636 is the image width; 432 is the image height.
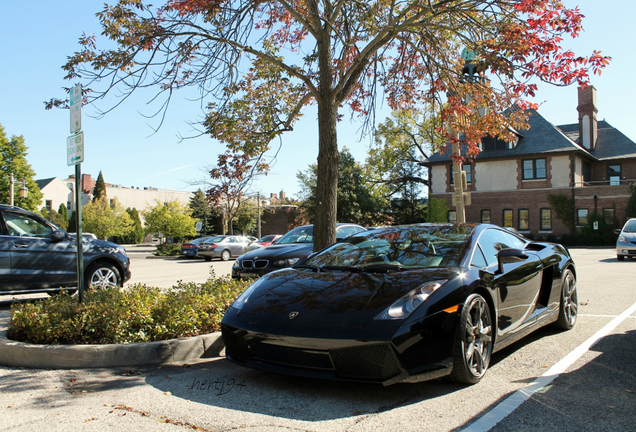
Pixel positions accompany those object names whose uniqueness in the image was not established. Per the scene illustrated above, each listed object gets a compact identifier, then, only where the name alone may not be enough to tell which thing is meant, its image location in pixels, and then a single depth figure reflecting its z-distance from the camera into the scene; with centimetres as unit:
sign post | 568
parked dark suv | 808
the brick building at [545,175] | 3912
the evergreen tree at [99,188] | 7162
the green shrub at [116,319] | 497
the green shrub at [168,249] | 3350
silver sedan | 2817
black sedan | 1009
